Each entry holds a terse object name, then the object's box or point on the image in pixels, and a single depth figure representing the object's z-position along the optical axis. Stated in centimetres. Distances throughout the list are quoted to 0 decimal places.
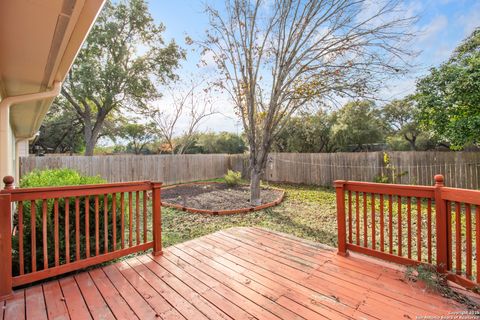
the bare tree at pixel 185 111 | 1373
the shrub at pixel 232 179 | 935
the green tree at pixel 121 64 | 1079
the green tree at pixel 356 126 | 1202
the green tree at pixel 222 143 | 2309
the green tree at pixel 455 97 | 514
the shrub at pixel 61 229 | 241
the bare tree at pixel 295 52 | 551
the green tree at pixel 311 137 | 1327
